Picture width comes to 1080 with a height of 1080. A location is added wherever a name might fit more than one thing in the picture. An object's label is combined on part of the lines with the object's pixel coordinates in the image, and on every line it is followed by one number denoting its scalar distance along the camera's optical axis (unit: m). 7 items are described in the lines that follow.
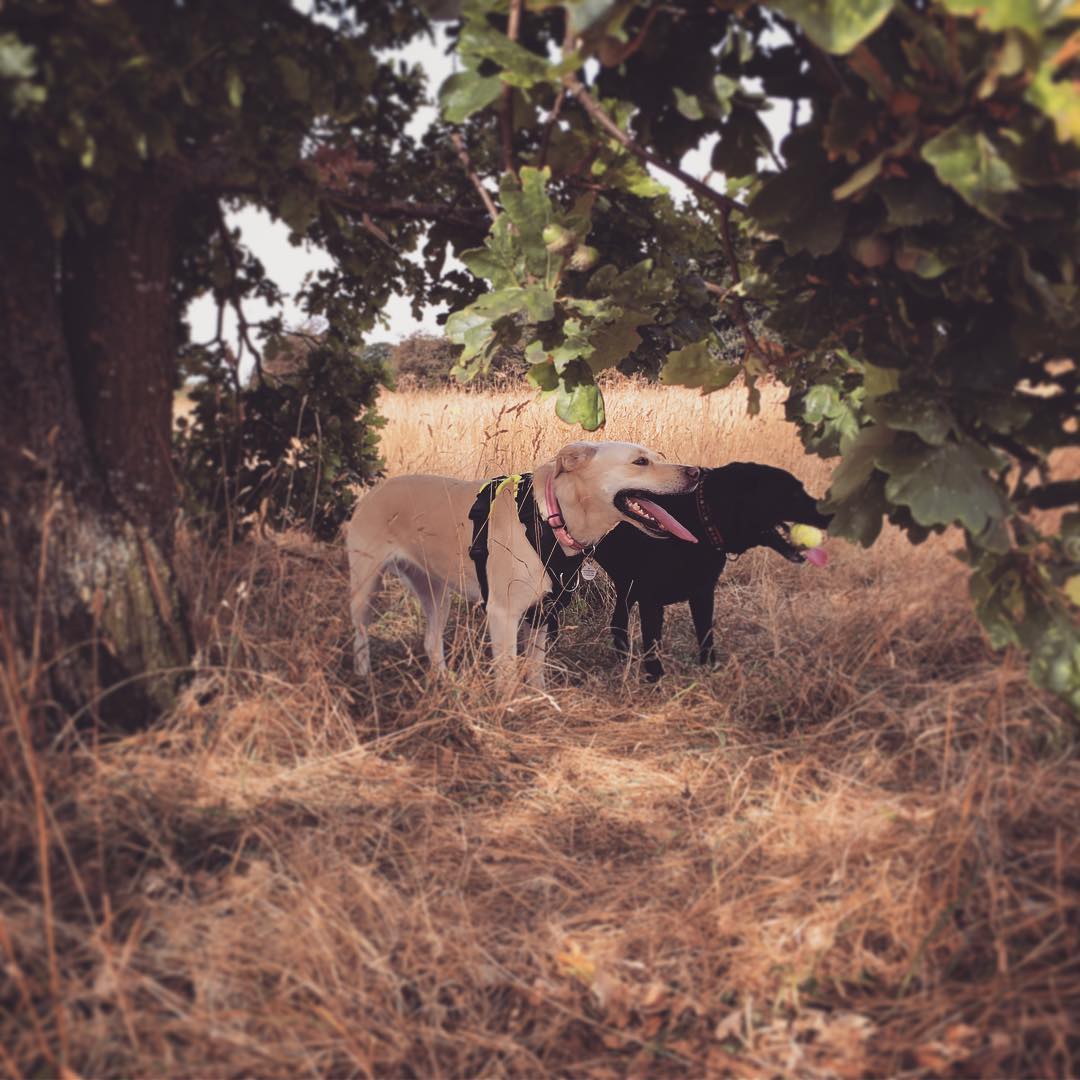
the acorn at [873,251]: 1.94
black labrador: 3.71
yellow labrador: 3.55
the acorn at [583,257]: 2.43
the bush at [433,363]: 9.81
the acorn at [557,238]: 2.32
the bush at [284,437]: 3.12
